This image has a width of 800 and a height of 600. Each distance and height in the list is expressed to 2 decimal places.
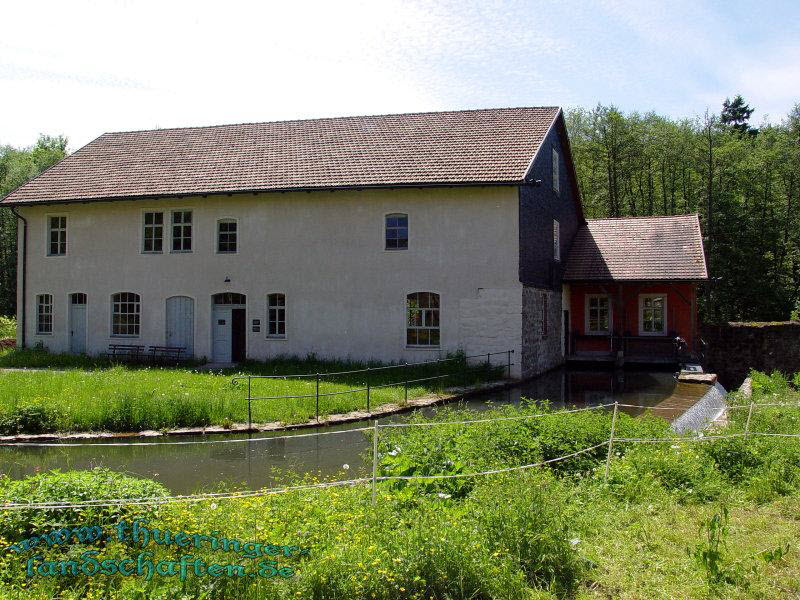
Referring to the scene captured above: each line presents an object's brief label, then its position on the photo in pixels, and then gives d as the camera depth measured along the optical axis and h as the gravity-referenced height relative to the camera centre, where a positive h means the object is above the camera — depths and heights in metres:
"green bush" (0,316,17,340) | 37.22 -0.93
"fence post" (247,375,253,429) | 13.24 -1.98
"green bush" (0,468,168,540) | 5.71 -1.57
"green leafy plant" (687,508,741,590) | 5.62 -2.04
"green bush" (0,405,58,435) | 12.66 -1.97
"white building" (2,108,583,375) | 21.48 +2.18
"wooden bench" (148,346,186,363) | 23.38 -1.43
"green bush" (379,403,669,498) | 7.76 -1.65
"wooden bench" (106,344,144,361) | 23.77 -1.41
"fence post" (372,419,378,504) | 6.59 -1.43
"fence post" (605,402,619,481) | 8.46 -1.61
